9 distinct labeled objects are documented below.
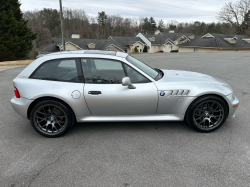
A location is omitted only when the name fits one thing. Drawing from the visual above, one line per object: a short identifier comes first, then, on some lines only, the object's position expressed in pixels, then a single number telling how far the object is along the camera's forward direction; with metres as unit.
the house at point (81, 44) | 39.00
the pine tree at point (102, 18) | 85.47
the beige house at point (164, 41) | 53.88
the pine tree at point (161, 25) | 97.94
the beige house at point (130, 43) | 49.41
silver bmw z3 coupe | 3.49
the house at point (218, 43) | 42.72
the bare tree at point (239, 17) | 57.16
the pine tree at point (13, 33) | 22.12
